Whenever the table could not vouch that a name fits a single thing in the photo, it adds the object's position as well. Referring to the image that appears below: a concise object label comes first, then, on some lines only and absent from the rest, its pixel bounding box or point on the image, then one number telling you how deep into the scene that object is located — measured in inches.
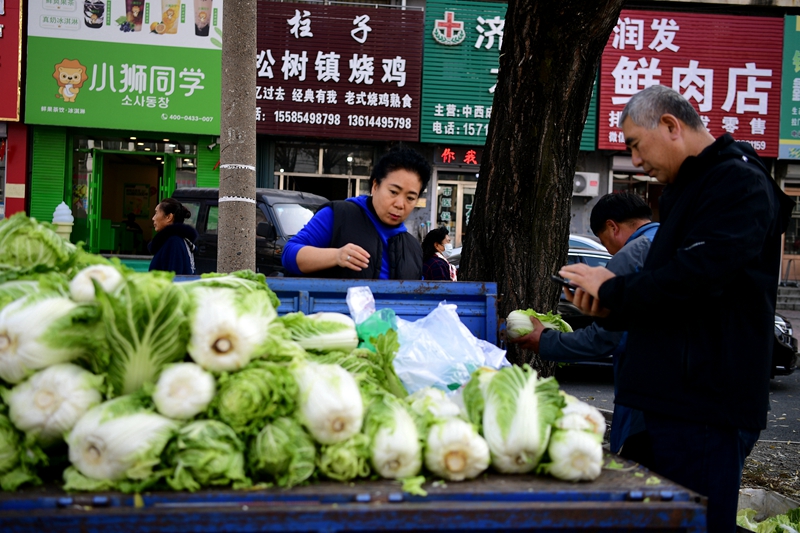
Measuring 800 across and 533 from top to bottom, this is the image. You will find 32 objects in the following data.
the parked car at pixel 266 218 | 403.9
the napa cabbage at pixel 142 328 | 78.7
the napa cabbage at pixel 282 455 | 77.2
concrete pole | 191.2
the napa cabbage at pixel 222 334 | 80.8
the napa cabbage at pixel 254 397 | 78.8
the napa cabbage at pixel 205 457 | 74.4
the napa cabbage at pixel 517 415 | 84.0
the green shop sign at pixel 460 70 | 664.4
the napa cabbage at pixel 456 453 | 81.2
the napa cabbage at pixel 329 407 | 80.5
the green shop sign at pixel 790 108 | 692.1
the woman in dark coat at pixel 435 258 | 271.3
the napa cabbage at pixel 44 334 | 78.6
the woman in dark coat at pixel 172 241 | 276.8
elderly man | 93.3
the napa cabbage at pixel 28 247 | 95.7
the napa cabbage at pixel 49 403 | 78.0
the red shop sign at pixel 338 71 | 647.1
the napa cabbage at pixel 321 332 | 103.5
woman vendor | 142.3
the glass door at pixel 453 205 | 698.2
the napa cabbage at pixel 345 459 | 79.6
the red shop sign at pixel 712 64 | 685.3
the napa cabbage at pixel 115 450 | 73.8
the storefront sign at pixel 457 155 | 677.3
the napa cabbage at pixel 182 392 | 78.2
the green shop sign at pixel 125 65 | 605.6
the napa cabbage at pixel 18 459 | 75.1
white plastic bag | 113.0
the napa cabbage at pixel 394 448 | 80.7
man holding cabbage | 119.6
